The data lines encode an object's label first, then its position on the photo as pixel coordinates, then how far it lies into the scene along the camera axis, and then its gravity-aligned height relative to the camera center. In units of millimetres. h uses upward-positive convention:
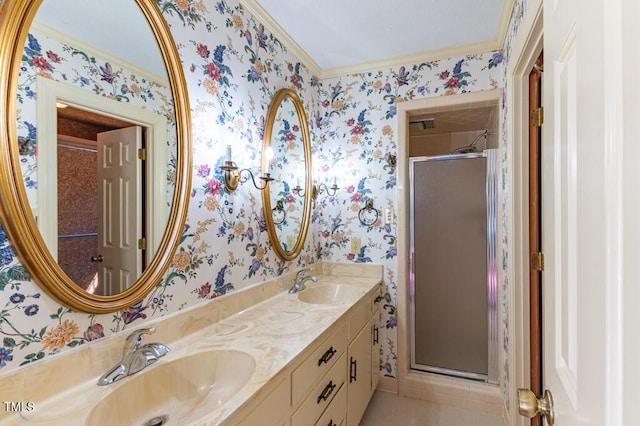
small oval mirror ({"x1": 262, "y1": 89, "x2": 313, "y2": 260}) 1970 +270
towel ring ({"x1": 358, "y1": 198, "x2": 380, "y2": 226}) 2512 -19
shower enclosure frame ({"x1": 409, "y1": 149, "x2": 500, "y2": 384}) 2332 -392
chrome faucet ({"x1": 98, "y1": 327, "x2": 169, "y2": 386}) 979 -464
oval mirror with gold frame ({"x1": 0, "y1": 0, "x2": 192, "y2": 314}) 803 +25
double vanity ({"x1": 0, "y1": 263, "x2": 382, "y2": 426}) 863 -521
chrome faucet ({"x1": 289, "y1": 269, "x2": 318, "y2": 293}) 2062 -464
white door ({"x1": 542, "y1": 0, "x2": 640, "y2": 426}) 345 +0
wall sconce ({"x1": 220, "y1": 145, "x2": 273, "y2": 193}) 1528 +197
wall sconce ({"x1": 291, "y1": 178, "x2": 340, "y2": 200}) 2566 +186
